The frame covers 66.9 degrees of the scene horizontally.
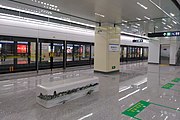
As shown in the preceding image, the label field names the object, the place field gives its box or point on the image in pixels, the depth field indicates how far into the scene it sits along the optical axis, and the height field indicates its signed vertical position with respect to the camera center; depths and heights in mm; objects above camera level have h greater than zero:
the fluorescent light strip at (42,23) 7317 +2140
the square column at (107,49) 8516 +485
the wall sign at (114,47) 8633 +585
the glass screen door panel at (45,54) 9070 +109
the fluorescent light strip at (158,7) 4886 +1966
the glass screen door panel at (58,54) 9900 +127
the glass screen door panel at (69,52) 10816 +307
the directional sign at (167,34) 7824 +1359
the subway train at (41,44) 7441 +780
